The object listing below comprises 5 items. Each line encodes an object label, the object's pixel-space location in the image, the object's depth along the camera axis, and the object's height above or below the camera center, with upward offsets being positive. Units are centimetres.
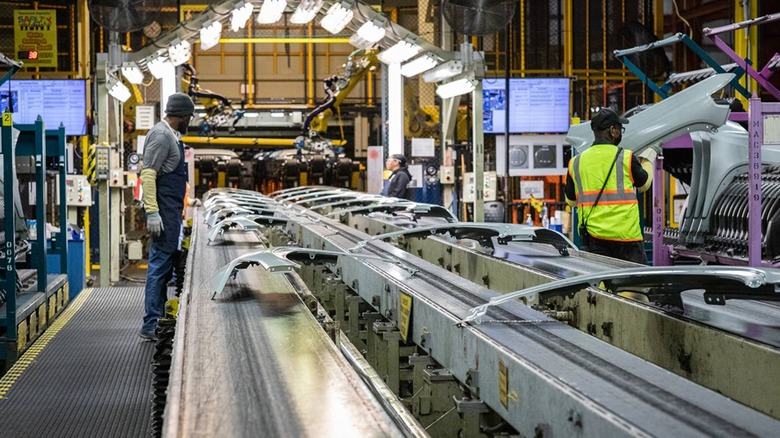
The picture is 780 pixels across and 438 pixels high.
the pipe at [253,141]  1939 +83
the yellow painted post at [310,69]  2523 +294
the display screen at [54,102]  1198 +101
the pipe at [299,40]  1858 +304
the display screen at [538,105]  1231 +96
